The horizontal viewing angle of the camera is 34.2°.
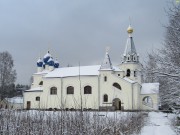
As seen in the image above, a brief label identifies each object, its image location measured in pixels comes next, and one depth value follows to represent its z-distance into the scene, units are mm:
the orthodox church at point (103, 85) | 41062
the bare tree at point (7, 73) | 47384
